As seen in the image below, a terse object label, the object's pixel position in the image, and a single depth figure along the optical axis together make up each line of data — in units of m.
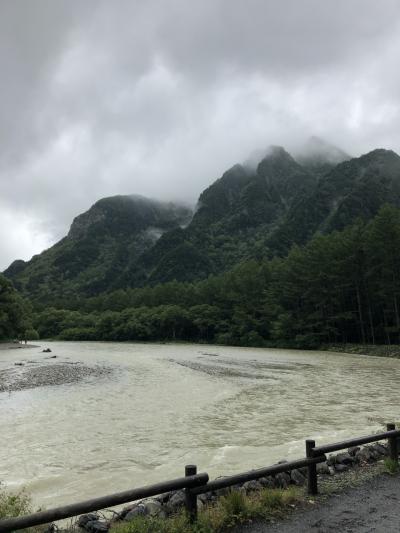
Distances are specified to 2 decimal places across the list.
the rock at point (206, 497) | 7.97
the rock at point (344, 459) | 10.34
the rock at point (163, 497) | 8.12
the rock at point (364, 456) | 10.57
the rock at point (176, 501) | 7.81
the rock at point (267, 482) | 8.98
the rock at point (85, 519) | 7.37
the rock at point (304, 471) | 9.55
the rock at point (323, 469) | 9.79
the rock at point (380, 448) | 11.01
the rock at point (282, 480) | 9.09
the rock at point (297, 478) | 9.23
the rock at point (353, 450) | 10.82
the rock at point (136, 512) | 7.42
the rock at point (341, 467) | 9.96
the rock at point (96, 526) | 7.04
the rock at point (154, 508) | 7.47
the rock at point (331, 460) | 10.21
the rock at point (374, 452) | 10.80
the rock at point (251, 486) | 8.72
